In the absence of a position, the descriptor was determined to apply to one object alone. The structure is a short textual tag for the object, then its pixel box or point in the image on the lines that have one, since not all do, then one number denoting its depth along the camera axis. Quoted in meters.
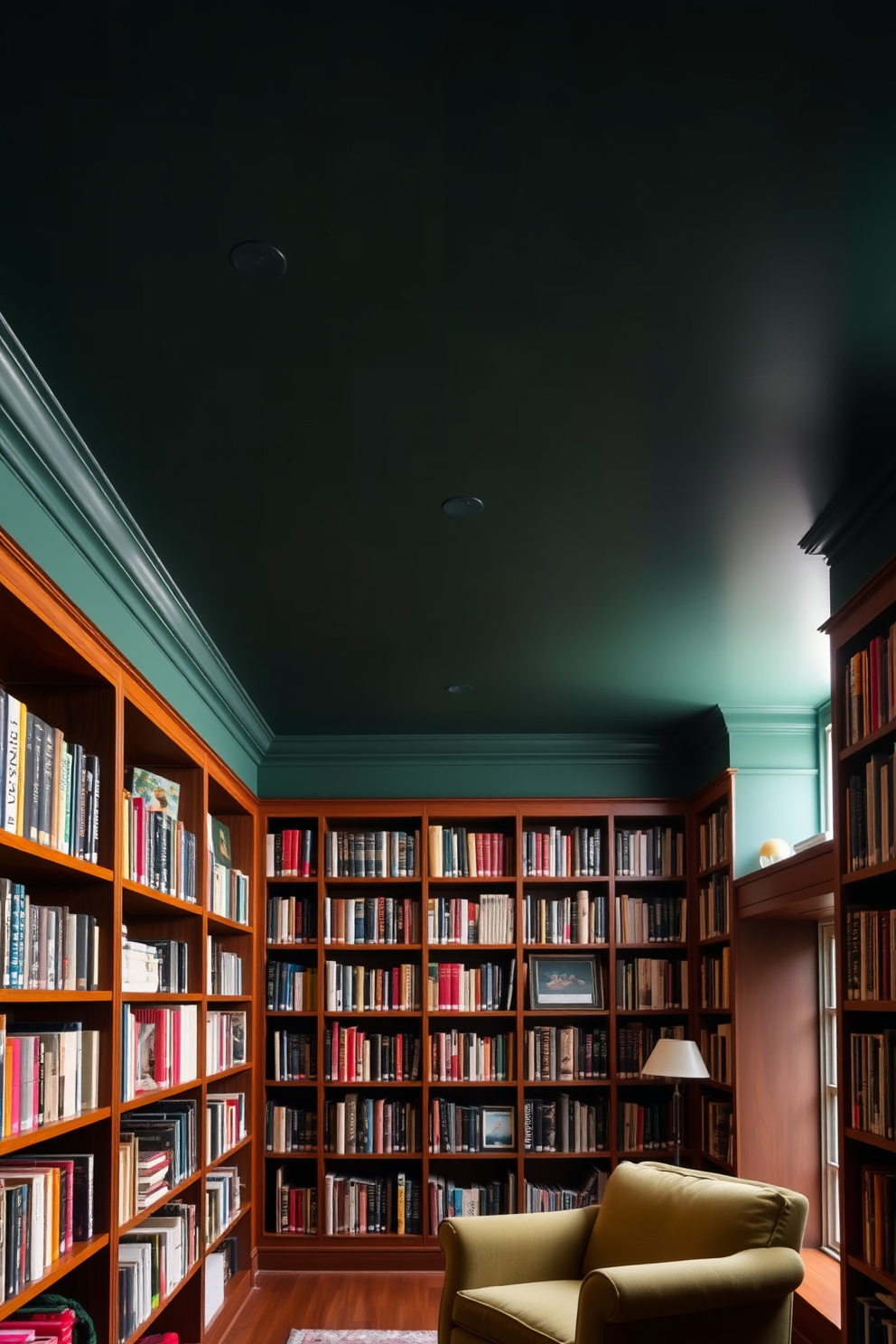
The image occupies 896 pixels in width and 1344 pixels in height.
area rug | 5.52
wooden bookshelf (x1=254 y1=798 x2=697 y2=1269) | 6.95
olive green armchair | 3.80
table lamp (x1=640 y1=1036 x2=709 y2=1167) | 6.24
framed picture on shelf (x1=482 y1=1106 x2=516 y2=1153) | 7.03
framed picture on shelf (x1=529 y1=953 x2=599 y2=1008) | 7.21
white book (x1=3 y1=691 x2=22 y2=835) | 2.98
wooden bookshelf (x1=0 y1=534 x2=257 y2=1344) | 3.10
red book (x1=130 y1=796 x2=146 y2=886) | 4.30
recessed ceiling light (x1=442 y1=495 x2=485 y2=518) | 3.79
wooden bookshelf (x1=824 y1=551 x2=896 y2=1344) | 3.60
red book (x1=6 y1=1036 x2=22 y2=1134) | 3.02
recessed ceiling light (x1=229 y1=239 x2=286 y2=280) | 2.45
